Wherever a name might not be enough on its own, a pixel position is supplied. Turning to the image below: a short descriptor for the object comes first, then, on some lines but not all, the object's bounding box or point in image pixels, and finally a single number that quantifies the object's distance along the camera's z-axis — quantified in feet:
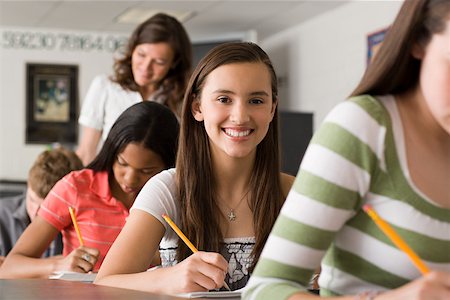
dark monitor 18.78
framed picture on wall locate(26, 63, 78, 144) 22.97
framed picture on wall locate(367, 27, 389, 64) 17.85
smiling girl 4.97
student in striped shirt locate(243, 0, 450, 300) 2.98
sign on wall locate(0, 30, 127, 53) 22.82
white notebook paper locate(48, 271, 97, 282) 5.14
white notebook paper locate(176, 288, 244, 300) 3.71
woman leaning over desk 9.14
